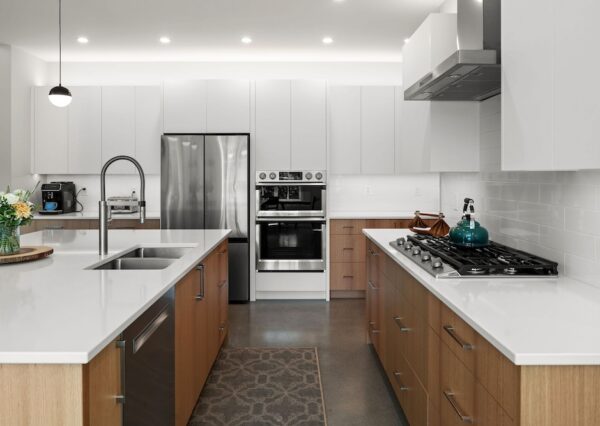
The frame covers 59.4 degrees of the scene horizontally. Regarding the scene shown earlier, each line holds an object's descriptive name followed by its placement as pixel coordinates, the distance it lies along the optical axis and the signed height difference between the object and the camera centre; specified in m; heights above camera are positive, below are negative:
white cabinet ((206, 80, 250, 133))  5.75 +1.10
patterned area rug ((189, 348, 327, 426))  2.88 -1.16
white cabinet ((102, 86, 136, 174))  6.04 +0.94
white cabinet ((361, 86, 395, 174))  6.00 +0.87
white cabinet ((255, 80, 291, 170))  5.76 +0.85
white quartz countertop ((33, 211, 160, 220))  5.74 -0.15
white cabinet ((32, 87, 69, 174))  6.07 +0.77
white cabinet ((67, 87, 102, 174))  6.06 +0.86
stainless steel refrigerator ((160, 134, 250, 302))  5.56 +0.18
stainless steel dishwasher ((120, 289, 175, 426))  1.71 -0.60
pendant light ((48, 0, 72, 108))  4.43 +0.90
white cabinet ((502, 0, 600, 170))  1.55 +0.40
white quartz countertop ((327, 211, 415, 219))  5.68 -0.13
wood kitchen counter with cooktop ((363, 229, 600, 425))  1.30 -0.43
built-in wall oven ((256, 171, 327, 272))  5.67 -0.20
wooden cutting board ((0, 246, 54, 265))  2.54 -0.26
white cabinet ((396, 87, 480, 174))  3.45 +0.44
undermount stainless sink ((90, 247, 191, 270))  2.86 -0.32
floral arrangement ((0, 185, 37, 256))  2.50 -0.07
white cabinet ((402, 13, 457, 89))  3.26 +1.03
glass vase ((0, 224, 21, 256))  2.58 -0.19
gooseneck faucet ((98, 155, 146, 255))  2.86 -0.07
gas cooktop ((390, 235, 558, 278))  2.22 -0.26
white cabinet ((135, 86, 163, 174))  6.02 +0.87
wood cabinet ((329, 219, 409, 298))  5.73 -0.56
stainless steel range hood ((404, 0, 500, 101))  2.38 +0.67
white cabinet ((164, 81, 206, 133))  5.75 +1.05
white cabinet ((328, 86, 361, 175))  6.02 +0.84
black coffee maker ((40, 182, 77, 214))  5.99 +0.05
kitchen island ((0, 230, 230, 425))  1.31 -0.36
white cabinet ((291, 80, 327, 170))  5.75 +0.93
